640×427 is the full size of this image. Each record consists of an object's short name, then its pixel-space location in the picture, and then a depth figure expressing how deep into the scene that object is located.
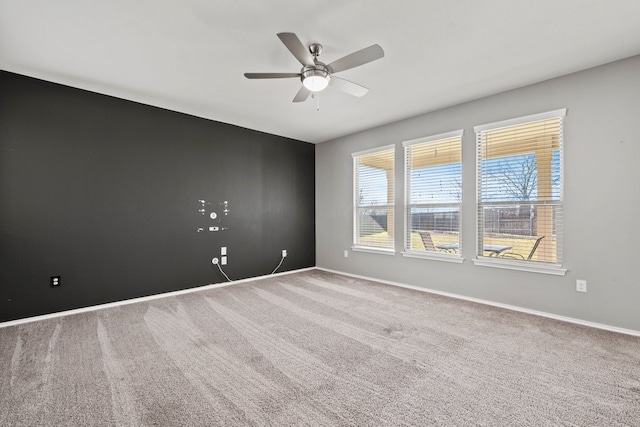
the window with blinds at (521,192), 3.15
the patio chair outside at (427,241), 4.20
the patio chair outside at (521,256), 3.27
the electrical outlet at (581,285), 2.92
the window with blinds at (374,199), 4.73
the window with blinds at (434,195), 3.95
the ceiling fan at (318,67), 2.10
